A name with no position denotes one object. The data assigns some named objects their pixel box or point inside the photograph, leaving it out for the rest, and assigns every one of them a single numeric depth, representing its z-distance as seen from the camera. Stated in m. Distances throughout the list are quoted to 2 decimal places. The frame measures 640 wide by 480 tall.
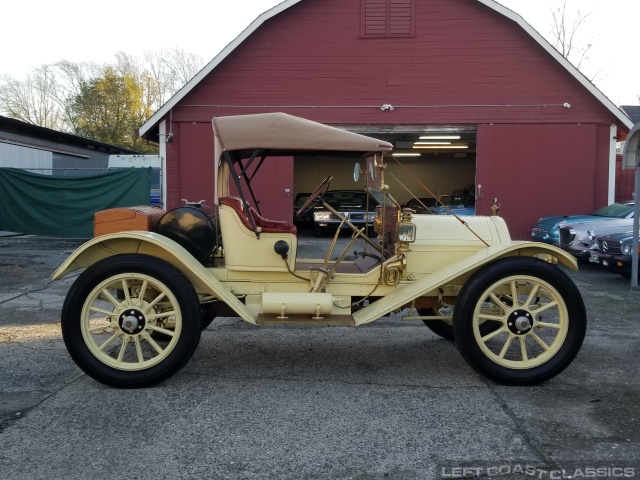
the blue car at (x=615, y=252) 10.53
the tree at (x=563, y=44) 37.69
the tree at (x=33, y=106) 52.16
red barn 16.09
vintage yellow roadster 4.79
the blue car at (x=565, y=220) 13.70
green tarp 16.14
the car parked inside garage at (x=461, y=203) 16.89
